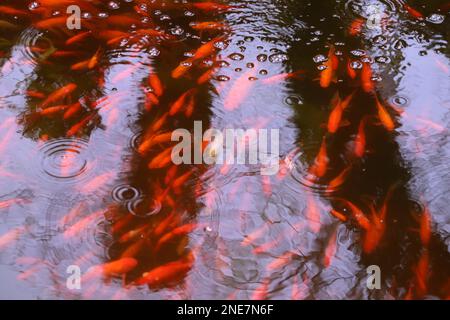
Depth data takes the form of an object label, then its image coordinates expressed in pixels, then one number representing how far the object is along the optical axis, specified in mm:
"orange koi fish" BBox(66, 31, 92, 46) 3193
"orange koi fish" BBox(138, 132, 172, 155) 2665
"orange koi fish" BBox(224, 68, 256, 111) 2902
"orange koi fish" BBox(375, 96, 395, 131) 2793
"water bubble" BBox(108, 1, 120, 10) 3435
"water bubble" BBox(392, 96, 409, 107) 2908
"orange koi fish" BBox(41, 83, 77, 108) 2875
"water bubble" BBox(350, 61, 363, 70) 3077
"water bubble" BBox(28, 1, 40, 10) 3409
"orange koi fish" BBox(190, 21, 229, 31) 3285
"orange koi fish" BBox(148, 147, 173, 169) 2598
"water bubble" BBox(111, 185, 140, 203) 2502
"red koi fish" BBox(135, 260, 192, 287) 2248
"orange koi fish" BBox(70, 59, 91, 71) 3061
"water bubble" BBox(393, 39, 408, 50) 3223
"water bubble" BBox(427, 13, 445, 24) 3369
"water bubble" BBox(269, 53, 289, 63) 3133
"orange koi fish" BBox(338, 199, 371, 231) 2422
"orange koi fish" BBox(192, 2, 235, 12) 3411
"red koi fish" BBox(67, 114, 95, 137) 2752
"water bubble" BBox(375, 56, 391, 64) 3127
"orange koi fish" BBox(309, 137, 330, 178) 2600
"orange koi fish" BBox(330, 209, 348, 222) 2451
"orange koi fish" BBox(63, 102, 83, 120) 2817
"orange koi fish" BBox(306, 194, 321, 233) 2436
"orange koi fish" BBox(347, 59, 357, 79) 3023
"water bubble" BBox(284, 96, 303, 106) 2908
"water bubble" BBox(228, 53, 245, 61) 3154
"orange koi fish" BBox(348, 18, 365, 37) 3285
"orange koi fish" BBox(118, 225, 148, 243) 2355
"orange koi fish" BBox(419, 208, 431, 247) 2385
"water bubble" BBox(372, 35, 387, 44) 3242
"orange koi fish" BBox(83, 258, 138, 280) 2256
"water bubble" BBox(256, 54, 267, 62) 3137
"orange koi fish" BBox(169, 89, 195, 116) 2835
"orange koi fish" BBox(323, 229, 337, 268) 2336
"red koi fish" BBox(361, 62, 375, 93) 2973
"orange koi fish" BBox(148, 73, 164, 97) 2939
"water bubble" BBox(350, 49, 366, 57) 3152
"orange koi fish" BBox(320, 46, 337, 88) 2991
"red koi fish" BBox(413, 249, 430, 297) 2252
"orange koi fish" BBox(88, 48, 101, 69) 3074
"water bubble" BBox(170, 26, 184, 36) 3274
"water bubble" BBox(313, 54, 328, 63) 3120
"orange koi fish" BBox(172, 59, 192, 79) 3023
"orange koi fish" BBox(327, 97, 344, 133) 2766
